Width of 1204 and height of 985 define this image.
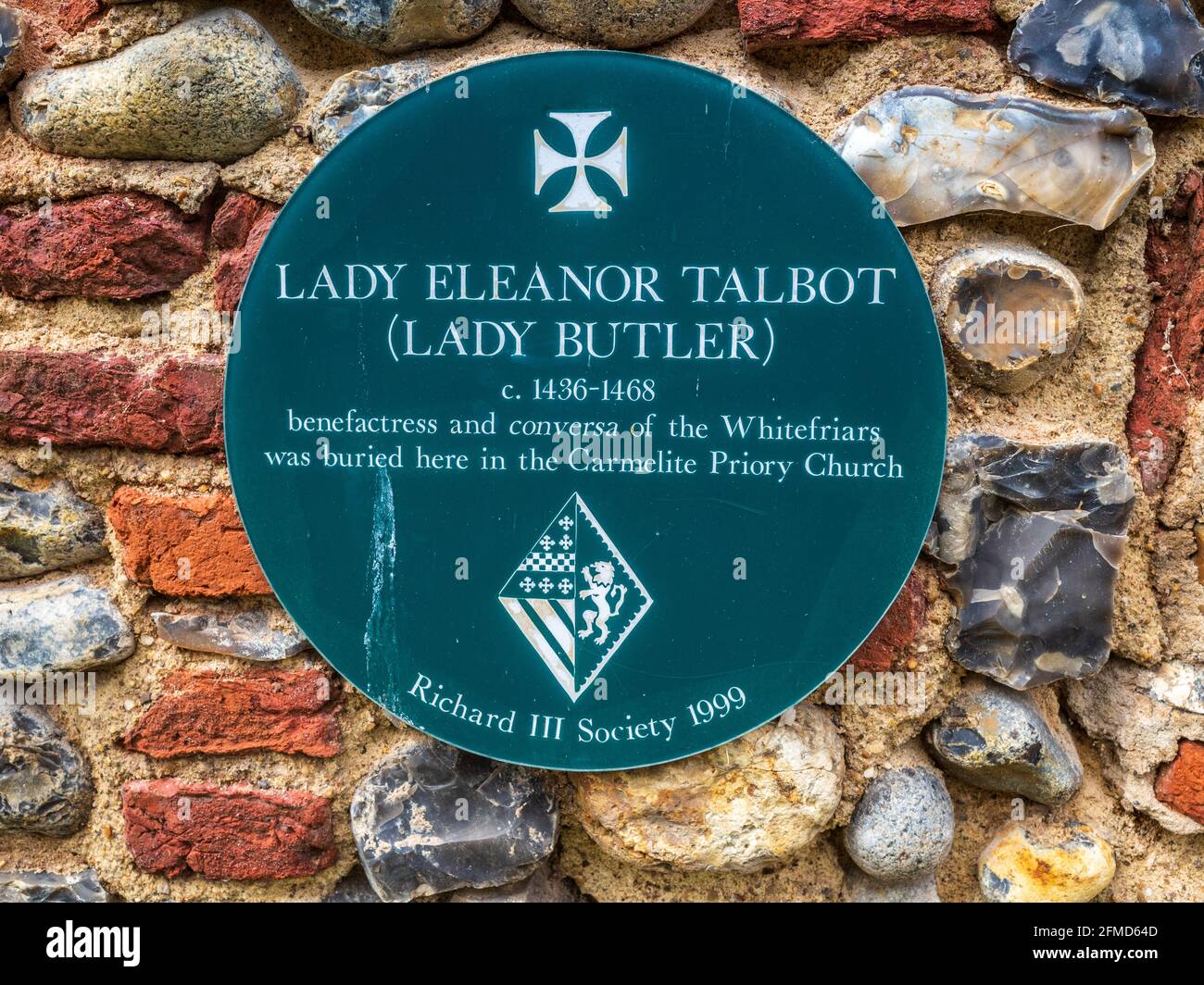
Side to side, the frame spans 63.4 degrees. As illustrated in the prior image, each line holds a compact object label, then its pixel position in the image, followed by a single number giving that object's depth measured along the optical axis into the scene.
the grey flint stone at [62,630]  1.12
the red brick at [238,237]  1.08
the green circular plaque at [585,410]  0.98
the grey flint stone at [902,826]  1.08
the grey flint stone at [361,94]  1.04
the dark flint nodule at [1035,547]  1.03
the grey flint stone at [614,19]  1.01
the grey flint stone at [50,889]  1.16
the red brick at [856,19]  1.01
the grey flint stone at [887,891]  1.13
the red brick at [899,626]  1.07
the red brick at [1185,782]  1.07
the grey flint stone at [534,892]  1.12
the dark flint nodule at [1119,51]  0.98
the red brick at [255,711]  1.12
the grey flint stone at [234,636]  1.11
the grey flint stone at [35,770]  1.14
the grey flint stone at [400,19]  1.02
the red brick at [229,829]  1.13
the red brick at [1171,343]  1.05
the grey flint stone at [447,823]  1.09
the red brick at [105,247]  1.07
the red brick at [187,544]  1.10
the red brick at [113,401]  1.08
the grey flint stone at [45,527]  1.12
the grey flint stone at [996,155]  0.99
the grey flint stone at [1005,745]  1.06
